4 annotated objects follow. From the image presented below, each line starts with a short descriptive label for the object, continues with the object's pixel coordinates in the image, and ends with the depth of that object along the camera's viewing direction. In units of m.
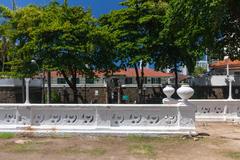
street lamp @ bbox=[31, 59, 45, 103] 20.17
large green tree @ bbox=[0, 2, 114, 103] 19.73
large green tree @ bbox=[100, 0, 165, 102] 20.64
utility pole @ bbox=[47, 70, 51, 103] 21.79
